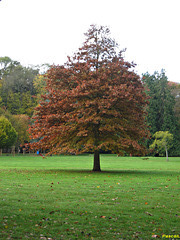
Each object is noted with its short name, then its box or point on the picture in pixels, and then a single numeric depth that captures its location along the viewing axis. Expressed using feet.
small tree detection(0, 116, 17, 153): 204.83
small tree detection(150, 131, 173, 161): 183.52
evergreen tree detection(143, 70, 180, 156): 240.94
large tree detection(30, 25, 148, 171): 74.64
